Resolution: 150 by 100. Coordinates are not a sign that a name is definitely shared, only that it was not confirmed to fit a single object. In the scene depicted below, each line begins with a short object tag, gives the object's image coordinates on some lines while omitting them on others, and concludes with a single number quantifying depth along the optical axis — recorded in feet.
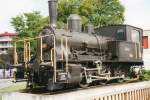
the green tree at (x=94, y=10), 130.52
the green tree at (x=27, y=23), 135.44
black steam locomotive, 40.81
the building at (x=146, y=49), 121.78
